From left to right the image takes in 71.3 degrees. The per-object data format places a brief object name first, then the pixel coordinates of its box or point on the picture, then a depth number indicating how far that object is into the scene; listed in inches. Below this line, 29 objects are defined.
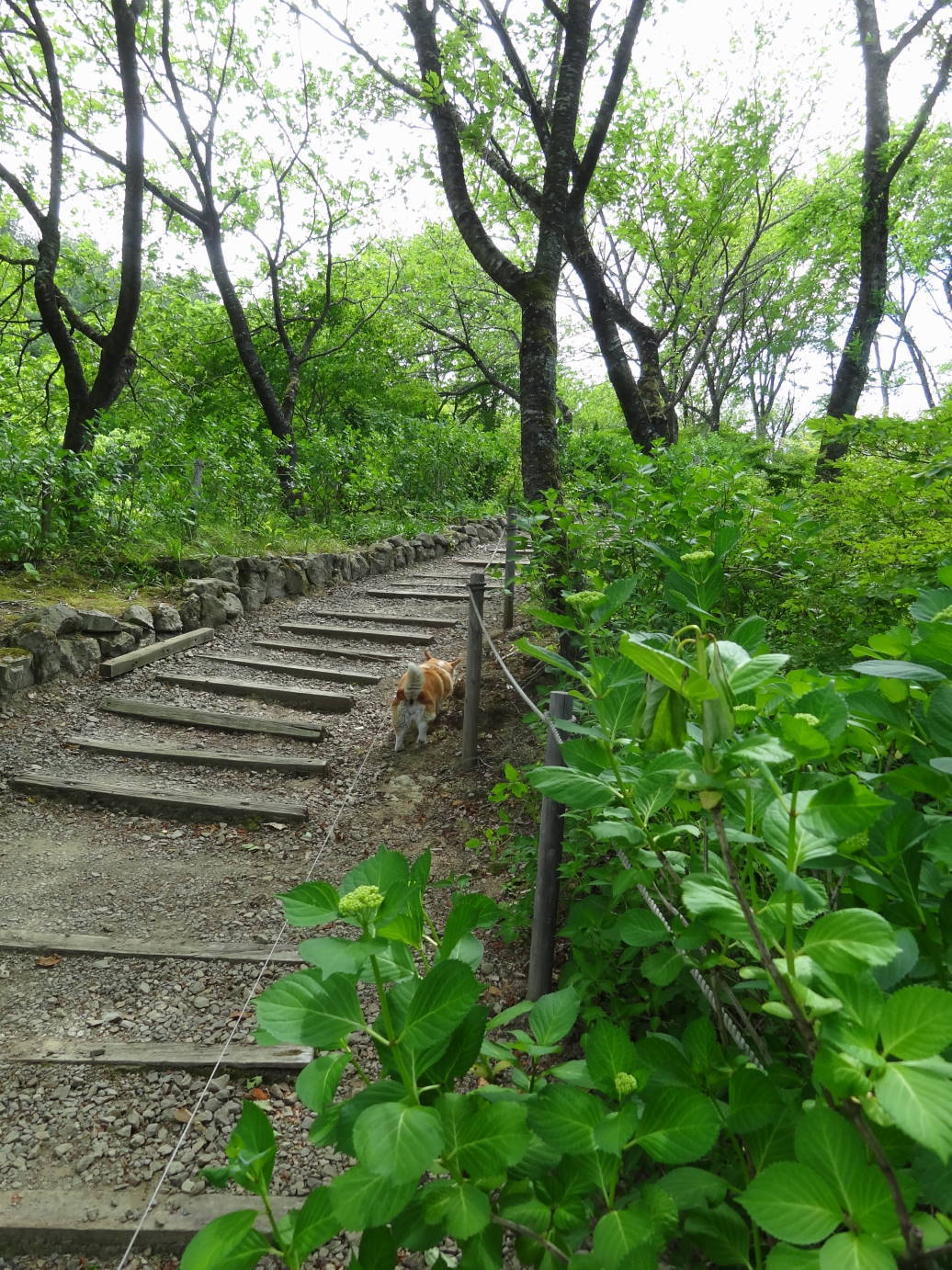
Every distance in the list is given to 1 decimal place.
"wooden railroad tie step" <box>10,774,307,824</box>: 153.9
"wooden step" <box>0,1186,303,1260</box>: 70.4
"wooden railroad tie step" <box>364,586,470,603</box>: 329.4
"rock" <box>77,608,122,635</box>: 208.1
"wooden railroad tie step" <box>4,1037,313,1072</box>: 91.7
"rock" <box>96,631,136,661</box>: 212.2
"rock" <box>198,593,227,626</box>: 254.1
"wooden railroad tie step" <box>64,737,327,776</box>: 173.6
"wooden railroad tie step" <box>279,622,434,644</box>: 267.7
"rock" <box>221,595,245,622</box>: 265.1
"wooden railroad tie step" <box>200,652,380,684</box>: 228.2
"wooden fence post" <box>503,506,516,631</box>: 252.8
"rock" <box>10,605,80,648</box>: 191.3
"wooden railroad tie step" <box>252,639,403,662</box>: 247.4
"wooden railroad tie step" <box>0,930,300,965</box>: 111.3
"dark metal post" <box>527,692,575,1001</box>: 82.1
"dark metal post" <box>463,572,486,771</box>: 167.5
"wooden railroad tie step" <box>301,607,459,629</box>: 285.7
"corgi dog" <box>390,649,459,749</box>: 176.6
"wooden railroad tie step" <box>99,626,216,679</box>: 206.7
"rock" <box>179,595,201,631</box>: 246.1
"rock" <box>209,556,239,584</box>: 273.3
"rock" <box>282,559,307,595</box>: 308.3
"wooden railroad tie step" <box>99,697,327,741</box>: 191.5
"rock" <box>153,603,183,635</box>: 233.0
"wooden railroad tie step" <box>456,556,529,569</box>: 360.9
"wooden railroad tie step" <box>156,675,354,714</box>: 212.8
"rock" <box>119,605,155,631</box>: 222.7
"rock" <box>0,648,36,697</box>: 178.2
